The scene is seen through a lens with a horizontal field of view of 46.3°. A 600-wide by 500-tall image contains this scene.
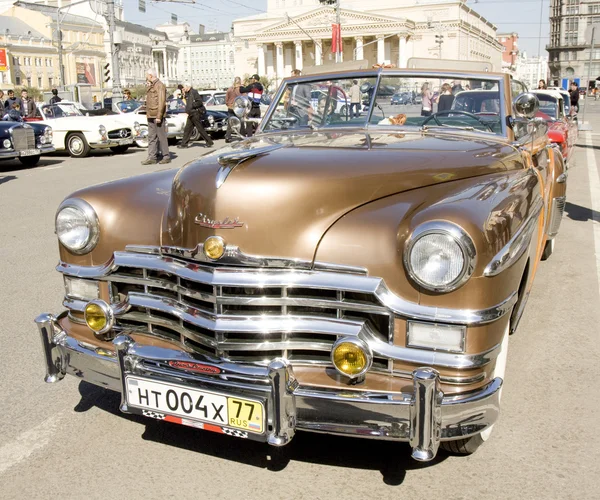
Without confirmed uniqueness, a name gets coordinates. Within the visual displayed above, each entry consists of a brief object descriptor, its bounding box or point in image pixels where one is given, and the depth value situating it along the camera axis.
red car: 11.44
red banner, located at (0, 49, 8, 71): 38.99
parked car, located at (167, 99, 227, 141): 20.45
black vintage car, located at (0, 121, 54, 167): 14.30
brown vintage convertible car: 2.54
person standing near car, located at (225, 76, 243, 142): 20.47
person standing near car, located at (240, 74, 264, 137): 17.75
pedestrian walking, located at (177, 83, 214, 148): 18.25
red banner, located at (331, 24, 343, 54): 44.88
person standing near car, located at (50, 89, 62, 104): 22.83
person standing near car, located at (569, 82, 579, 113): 25.41
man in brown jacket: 13.67
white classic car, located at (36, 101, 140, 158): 16.62
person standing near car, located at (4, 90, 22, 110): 21.10
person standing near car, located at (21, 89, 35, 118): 19.19
